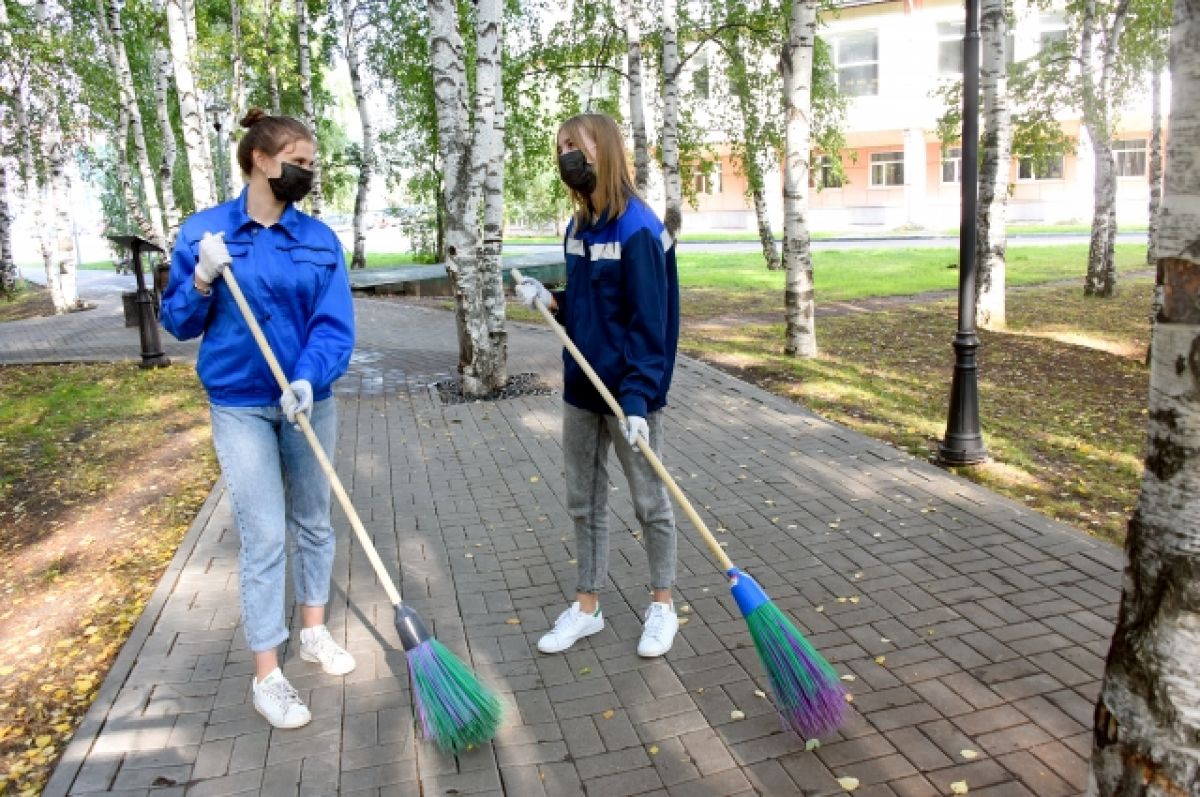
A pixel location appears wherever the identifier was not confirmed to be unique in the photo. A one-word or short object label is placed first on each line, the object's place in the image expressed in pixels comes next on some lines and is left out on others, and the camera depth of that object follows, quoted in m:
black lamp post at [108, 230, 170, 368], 11.37
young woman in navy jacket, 3.65
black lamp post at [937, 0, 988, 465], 6.48
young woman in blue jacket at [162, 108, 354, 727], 3.45
